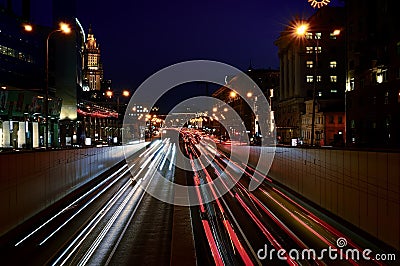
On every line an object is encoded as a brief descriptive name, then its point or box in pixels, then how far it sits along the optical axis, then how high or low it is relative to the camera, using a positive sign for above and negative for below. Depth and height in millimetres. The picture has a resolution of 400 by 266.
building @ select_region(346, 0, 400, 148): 54031 +7738
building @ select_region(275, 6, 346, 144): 101250 +15632
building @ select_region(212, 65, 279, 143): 133500 +13030
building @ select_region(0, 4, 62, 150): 52603 +7559
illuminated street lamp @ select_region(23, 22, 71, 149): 29461 +6613
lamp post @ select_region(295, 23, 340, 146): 29406 +6534
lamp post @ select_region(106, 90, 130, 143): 59412 +5370
